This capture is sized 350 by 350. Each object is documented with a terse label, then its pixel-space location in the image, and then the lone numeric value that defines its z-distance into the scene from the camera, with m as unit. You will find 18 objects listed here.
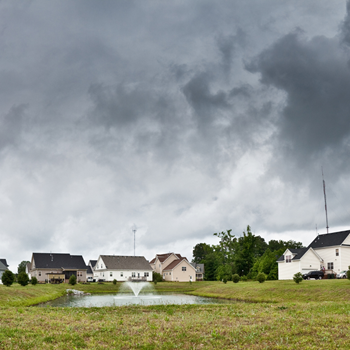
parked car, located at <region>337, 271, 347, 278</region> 53.53
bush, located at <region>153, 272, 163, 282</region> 84.06
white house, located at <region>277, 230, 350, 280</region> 58.44
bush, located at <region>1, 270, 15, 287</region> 45.12
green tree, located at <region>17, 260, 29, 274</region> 141.84
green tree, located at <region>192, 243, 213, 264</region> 149.18
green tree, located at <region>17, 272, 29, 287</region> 49.33
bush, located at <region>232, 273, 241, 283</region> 57.09
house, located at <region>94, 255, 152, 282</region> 89.12
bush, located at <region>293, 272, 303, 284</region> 42.88
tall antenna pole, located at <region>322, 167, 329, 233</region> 67.62
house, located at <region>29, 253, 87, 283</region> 83.59
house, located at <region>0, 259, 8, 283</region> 72.78
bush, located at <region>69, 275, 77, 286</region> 67.75
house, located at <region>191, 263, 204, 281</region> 110.18
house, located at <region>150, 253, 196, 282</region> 92.39
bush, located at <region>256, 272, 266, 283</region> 50.58
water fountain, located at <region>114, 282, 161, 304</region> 38.12
